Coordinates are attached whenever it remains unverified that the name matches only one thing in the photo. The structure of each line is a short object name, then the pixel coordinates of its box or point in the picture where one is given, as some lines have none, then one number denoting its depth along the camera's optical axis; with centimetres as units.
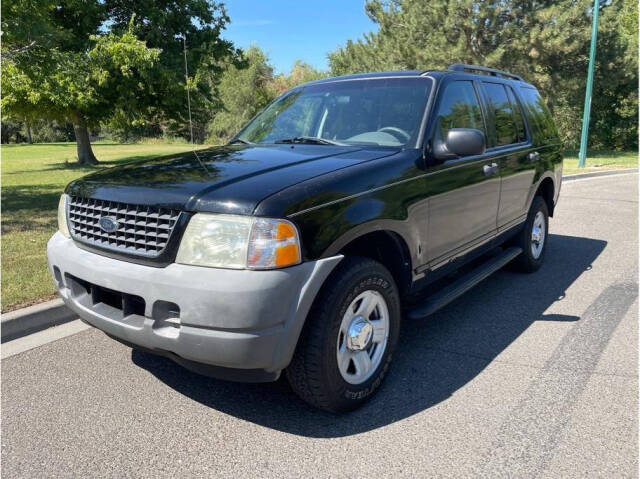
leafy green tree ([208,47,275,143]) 4816
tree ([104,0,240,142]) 1936
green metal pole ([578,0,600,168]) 1597
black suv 238
